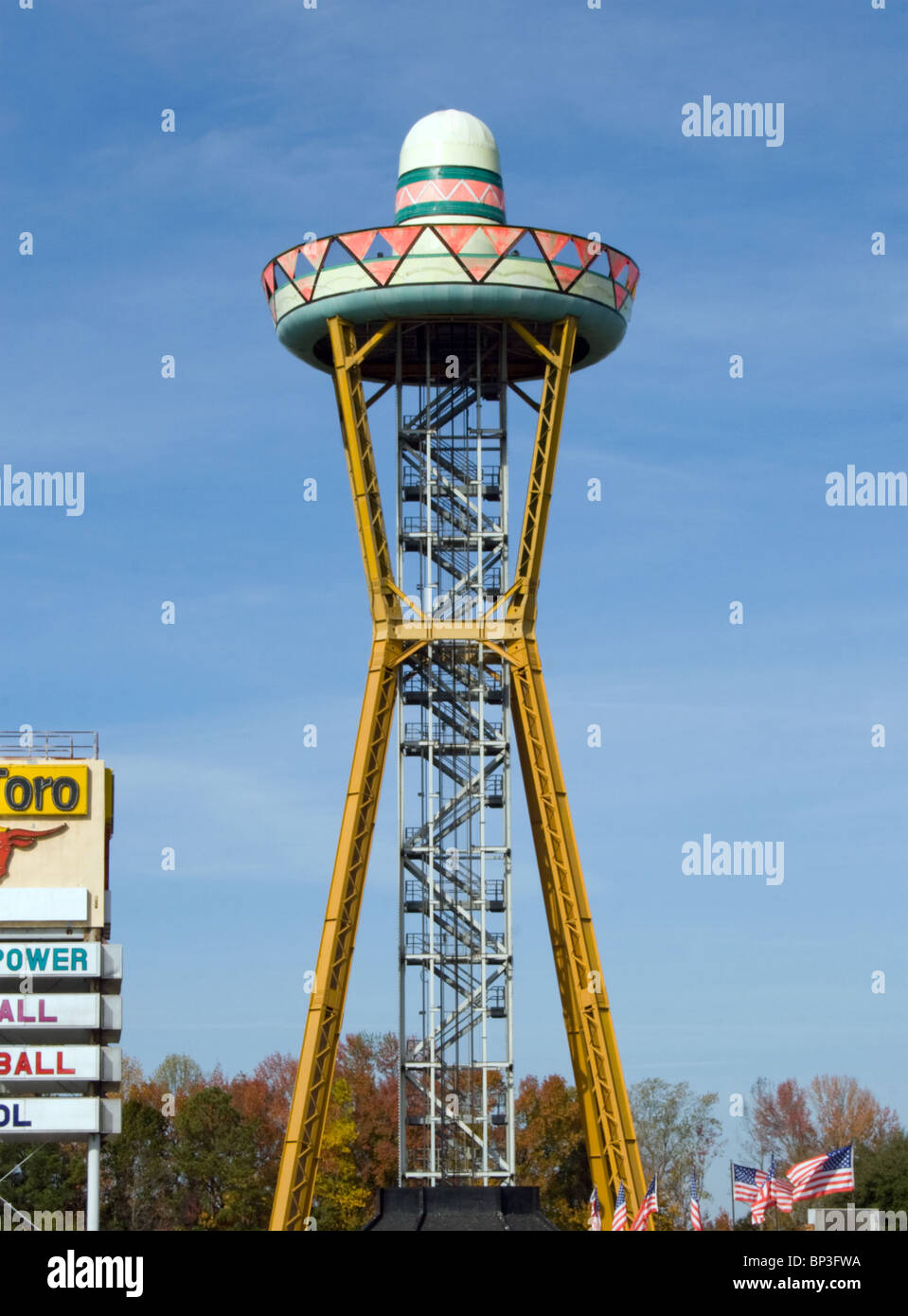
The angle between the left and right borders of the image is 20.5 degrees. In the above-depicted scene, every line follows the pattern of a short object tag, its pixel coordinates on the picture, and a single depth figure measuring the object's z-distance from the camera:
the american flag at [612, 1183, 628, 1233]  72.88
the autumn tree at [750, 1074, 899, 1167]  152.88
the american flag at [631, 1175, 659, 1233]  72.31
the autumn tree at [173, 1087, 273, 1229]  129.75
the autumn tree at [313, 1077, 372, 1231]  126.75
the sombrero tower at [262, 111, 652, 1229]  85.75
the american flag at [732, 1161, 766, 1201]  72.94
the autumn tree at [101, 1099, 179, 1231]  132.50
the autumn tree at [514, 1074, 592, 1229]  129.12
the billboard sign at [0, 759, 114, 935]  81.38
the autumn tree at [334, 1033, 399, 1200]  130.75
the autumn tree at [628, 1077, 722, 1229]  147.12
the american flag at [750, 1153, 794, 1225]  71.31
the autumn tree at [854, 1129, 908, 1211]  112.06
